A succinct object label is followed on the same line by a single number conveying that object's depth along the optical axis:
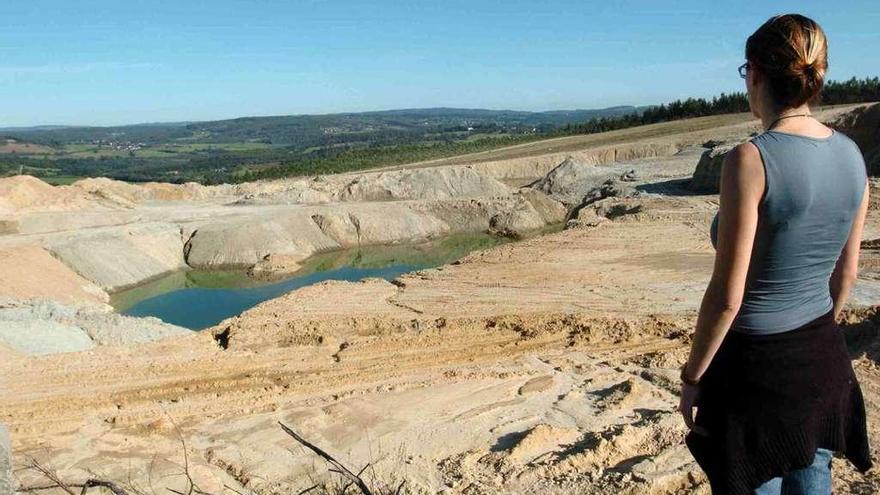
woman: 1.97
